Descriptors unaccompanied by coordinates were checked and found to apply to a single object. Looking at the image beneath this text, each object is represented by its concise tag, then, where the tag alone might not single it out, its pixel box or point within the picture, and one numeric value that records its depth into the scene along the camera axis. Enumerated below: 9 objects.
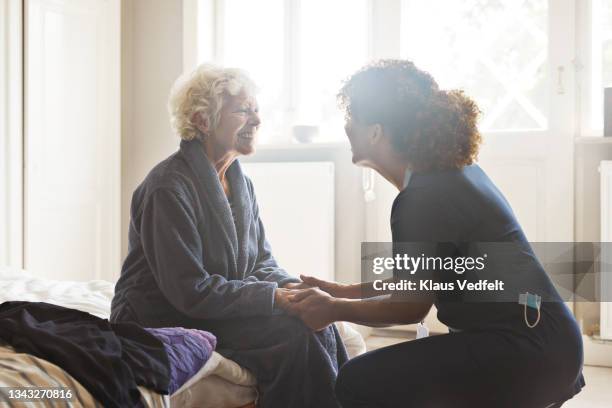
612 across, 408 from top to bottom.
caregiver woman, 1.40
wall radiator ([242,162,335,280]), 4.00
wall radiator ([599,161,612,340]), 3.29
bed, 1.21
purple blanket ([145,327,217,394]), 1.45
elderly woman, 1.75
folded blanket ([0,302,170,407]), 1.26
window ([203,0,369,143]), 4.24
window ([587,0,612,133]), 3.54
